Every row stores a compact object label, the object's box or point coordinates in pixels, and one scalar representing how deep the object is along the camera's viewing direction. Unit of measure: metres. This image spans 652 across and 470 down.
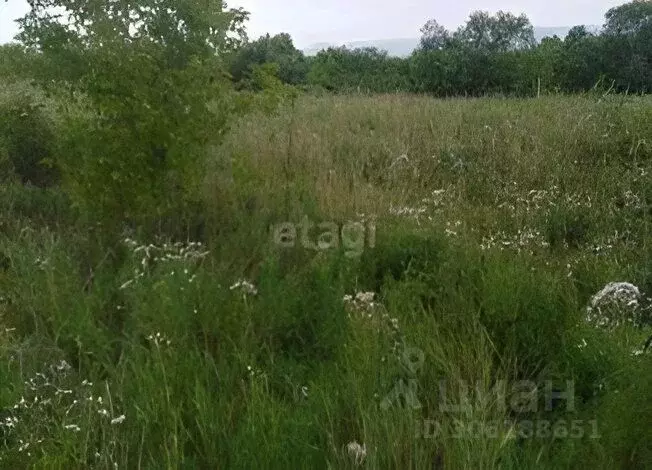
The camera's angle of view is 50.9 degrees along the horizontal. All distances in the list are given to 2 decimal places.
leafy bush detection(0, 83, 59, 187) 6.61
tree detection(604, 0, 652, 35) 25.62
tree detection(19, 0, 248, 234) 4.56
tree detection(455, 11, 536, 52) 30.17
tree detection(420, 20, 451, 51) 31.48
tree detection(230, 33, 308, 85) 20.93
